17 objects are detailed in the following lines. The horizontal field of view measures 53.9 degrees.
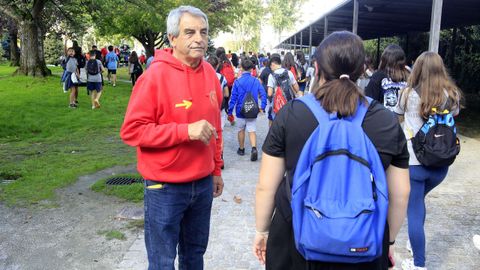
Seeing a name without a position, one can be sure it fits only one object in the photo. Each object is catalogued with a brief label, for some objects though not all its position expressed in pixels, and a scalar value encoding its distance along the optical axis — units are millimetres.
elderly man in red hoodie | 2547
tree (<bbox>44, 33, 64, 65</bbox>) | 40031
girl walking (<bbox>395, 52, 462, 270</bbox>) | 3551
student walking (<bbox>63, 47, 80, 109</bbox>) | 13789
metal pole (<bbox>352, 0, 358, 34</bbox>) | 11495
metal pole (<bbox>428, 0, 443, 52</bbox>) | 8172
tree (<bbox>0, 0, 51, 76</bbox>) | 19453
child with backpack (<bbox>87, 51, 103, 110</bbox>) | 13531
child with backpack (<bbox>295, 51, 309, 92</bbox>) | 14578
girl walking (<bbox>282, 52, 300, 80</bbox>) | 9640
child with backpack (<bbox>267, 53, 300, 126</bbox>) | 7863
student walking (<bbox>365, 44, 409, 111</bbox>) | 4934
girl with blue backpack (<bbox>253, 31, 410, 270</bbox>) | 1880
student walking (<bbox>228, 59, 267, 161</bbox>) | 7992
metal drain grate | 6621
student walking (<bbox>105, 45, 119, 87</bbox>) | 20833
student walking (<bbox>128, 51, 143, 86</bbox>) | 20500
